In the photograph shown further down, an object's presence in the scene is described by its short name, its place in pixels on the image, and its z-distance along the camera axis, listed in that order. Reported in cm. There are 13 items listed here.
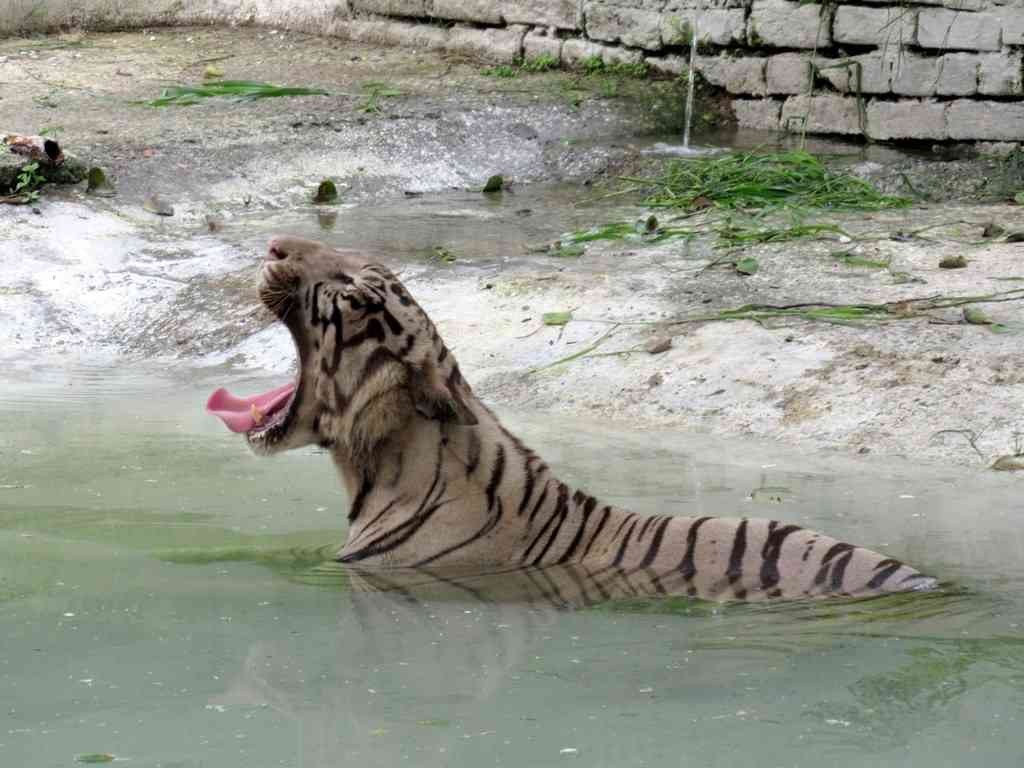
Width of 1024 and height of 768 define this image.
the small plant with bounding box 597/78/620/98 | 2330
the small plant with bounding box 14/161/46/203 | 1727
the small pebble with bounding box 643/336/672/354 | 1303
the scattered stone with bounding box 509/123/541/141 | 2197
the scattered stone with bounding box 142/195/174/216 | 1808
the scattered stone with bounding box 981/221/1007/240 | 1602
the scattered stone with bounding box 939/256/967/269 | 1466
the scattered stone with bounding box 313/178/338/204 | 1953
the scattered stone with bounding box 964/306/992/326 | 1284
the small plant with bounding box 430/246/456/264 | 1619
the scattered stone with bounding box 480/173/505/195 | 2055
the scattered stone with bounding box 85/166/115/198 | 1812
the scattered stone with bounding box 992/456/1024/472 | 1047
